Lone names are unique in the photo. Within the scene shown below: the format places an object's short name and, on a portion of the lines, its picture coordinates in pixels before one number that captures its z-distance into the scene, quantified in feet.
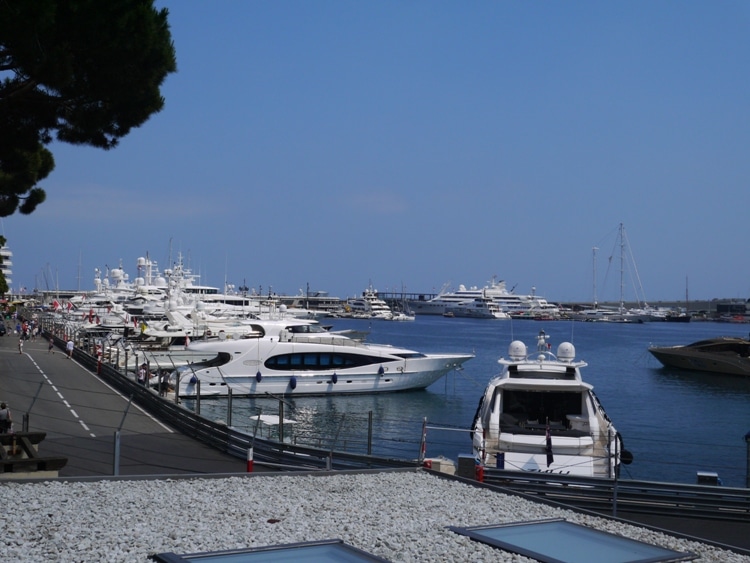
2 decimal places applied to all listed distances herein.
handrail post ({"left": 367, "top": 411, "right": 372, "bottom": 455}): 48.09
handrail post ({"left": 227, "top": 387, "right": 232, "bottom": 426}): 60.92
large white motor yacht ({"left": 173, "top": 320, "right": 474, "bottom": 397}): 131.23
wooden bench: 40.60
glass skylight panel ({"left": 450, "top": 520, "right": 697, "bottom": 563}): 26.73
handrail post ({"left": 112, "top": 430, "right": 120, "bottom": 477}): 42.63
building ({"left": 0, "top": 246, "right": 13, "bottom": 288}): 387.39
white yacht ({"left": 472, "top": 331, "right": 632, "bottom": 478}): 58.03
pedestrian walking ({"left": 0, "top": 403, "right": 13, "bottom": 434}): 53.47
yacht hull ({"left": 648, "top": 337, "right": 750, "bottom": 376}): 185.88
